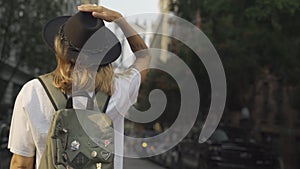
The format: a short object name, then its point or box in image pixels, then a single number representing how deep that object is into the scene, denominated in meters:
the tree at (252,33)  12.30
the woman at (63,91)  2.46
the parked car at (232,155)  15.40
